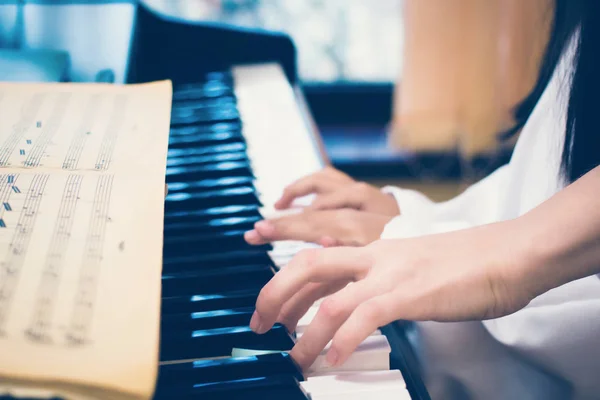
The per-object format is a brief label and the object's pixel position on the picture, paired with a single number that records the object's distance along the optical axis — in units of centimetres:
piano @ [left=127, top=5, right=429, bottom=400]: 45
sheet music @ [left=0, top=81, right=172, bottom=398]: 33
